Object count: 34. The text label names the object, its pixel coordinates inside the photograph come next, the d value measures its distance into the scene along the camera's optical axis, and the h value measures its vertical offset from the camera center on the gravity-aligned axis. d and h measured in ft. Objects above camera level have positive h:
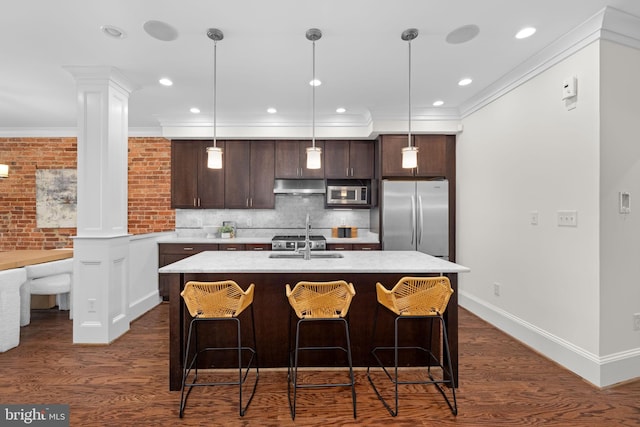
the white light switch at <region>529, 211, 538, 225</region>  9.75 -0.10
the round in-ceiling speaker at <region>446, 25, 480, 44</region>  8.07 +4.63
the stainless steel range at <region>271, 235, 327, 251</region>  14.79 -1.35
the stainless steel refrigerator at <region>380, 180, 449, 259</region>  14.39 -0.13
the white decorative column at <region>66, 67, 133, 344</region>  10.15 +0.06
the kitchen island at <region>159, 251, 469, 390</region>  7.57 -1.98
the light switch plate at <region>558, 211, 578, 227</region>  8.34 -0.12
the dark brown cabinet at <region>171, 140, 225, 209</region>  16.26 +1.71
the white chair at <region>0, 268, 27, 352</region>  9.56 -2.85
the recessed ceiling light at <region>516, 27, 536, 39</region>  8.11 +4.63
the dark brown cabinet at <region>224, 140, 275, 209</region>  16.28 +2.06
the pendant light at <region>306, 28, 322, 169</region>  8.40 +1.62
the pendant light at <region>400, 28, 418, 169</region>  8.23 +1.62
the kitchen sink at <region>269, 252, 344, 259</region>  9.23 -1.20
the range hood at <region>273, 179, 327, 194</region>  16.07 +1.40
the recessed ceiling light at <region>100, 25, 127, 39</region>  8.00 +4.62
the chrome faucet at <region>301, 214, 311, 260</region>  8.75 -1.03
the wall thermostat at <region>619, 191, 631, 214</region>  7.82 +0.29
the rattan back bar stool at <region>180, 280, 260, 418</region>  6.73 -1.84
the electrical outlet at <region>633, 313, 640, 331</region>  7.99 -2.66
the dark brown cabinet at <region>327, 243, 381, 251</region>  15.16 -1.54
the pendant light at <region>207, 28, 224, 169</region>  8.22 +1.66
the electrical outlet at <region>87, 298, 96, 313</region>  10.21 -2.86
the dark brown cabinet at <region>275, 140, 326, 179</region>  16.24 +2.77
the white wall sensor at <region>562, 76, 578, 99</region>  8.28 +3.26
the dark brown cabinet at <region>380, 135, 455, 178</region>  14.80 +2.71
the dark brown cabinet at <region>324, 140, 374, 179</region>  16.20 +2.76
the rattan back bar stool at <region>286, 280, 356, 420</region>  6.83 -1.86
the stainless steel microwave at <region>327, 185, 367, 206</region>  16.29 +0.96
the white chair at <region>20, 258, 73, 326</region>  11.34 -2.53
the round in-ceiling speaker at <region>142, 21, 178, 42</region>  7.87 +4.62
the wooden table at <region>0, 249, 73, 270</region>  10.16 -1.49
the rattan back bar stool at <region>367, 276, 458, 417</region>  6.90 -1.90
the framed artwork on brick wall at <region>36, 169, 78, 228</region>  17.07 +0.84
